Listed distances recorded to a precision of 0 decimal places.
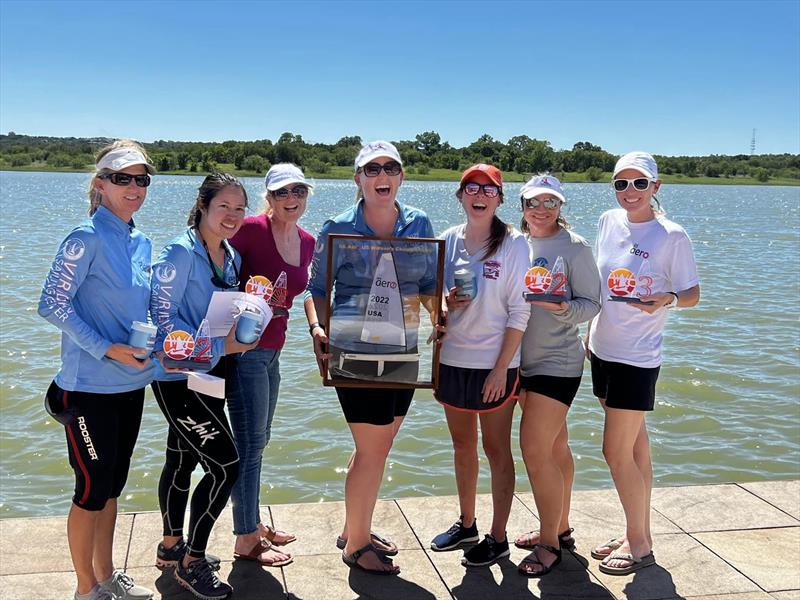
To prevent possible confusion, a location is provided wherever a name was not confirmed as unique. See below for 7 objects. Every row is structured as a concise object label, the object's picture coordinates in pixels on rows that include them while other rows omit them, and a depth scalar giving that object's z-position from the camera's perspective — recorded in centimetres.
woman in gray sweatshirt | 445
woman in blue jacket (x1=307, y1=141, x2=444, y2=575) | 433
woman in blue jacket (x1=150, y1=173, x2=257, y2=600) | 392
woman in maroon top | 441
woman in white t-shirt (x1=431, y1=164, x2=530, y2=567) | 442
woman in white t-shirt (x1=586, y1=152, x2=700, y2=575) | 446
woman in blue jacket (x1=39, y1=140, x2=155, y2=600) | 366
